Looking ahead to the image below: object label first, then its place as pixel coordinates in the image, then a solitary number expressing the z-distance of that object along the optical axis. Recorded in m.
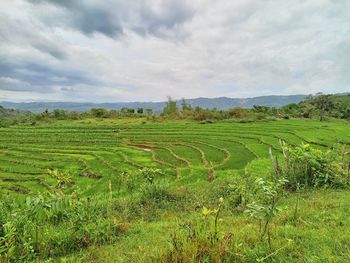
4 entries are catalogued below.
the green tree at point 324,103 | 58.09
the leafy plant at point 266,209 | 3.72
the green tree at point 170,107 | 72.00
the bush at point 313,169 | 8.22
